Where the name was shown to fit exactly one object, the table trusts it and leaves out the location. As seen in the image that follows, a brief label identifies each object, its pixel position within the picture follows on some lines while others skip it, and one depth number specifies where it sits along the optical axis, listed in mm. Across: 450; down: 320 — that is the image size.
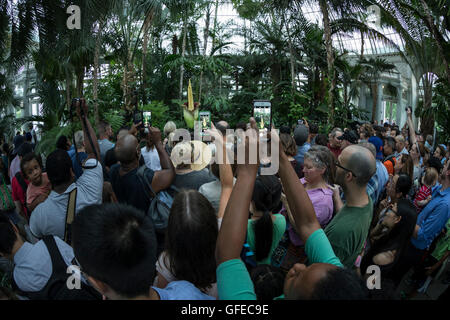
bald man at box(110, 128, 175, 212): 2988
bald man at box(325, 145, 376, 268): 2193
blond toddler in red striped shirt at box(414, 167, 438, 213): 4207
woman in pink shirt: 2865
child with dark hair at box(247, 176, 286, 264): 2350
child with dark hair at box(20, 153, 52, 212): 3463
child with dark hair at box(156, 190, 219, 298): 1669
